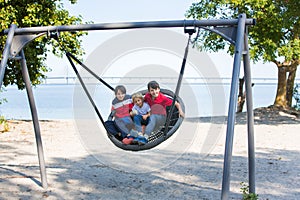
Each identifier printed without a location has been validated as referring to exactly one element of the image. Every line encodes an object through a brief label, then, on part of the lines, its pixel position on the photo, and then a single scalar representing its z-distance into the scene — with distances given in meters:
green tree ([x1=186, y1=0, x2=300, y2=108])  7.84
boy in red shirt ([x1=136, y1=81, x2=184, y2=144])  4.10
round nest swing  3.62
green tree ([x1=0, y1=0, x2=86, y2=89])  7.12
